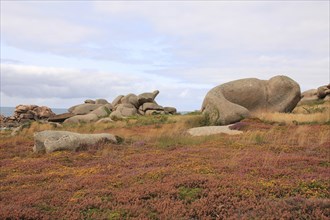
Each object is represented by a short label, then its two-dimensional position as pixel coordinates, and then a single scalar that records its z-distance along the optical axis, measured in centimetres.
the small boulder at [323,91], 5672
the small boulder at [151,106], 6106
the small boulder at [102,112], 5784
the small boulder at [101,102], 7219
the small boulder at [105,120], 4272
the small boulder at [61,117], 5286
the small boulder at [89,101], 7394
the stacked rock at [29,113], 6564
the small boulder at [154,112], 5791
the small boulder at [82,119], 4994
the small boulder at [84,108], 6434
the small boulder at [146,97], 6294
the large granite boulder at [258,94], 3516
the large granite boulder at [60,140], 2055
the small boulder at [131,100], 6321
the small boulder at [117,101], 6831
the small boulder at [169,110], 6115
